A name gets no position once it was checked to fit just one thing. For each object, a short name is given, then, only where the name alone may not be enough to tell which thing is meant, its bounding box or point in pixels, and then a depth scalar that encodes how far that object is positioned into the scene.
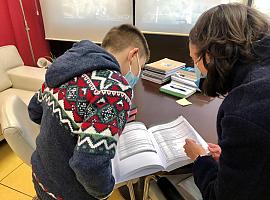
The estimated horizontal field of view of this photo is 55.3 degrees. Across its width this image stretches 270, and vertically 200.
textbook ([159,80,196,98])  1.57
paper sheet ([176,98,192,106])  1.47
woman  0.65
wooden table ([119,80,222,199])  1.22
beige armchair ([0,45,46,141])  2.52
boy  0.73
